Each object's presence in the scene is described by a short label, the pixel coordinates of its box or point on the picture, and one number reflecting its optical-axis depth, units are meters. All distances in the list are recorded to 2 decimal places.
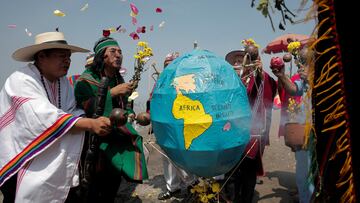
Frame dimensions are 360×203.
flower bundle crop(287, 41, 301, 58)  3.55
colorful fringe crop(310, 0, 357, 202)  1.40
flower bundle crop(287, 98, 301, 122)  3.34
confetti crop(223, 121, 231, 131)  2.49
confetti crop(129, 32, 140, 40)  3.45
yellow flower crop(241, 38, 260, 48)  3.54
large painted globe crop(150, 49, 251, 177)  2.47
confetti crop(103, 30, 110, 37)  3.45
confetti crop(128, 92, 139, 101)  3.28
